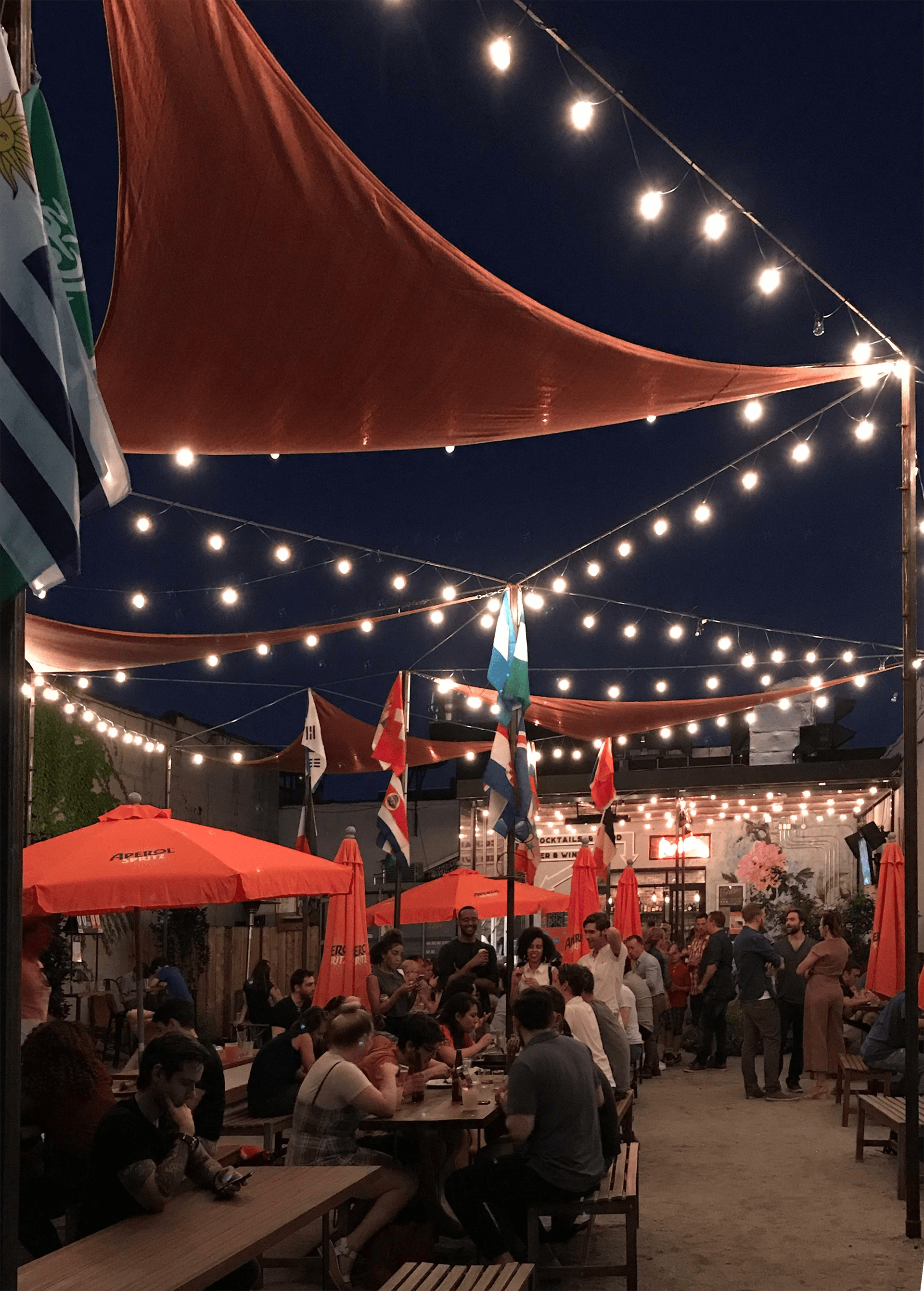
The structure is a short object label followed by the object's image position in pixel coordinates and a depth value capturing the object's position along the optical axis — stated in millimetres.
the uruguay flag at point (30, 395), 2189
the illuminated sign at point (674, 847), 22859
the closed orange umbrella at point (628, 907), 16703
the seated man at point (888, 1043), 8703
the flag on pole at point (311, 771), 14258
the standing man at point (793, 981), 13266
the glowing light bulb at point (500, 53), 4973
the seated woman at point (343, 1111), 5566
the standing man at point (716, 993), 14078
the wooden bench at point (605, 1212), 5594
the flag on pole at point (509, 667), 10266
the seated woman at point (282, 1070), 7340
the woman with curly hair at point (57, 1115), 5059
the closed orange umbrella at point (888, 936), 11688
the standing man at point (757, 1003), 12258
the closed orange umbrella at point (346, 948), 10391
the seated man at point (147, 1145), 4102
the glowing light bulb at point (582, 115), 5227
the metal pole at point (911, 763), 6539
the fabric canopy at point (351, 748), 16828
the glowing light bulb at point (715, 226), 5953
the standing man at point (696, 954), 16134
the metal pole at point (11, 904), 2215
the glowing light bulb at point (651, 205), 5781
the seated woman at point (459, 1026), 7684
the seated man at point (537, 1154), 5582
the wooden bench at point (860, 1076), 9359
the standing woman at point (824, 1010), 12320
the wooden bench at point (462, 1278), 4465
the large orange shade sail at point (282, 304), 4418
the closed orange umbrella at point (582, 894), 15297
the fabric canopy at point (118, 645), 10375
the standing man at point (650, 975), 13562
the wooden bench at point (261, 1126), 7168
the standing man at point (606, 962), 10406
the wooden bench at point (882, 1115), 7441
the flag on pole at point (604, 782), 16469
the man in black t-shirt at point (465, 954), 11812
